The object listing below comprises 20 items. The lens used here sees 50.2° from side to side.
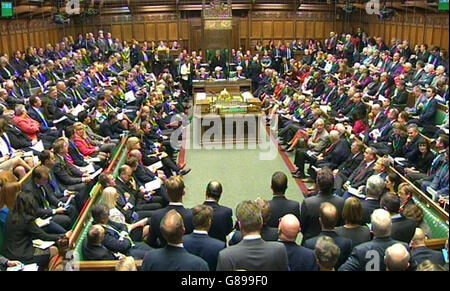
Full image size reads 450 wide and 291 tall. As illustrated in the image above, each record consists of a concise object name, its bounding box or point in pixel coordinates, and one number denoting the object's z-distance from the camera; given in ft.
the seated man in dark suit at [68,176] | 21.11
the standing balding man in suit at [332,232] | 12.94
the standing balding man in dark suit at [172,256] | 10.30
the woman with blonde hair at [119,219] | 16.72
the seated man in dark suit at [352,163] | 23.68
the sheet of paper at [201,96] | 40.73
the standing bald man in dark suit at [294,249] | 11.44
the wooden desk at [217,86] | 50.31
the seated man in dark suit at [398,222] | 14.35
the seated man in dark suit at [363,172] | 21.38
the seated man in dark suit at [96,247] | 13.73
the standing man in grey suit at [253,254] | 10.36
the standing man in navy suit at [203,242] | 12.43
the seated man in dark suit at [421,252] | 13.00
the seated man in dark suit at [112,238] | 14.85
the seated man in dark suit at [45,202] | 18.13
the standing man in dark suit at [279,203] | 15.93
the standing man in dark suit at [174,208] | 15.15
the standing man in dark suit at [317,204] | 15.76
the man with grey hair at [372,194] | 16.96
